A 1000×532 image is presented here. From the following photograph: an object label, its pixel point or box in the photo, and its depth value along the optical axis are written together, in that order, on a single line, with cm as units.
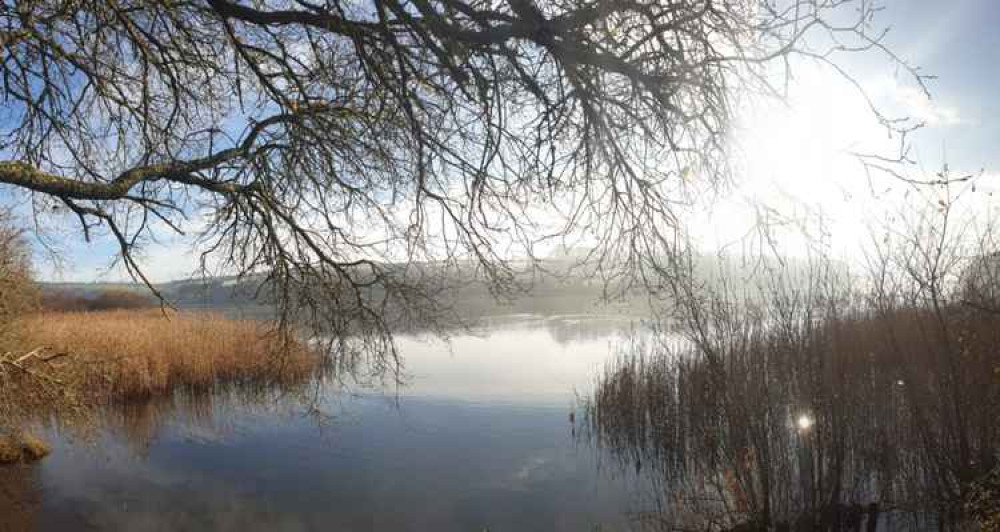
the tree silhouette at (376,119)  245
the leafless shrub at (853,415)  393
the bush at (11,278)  600
